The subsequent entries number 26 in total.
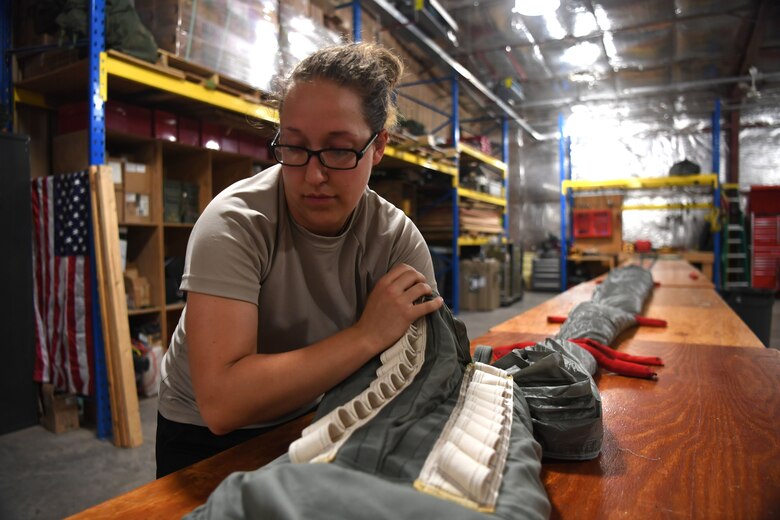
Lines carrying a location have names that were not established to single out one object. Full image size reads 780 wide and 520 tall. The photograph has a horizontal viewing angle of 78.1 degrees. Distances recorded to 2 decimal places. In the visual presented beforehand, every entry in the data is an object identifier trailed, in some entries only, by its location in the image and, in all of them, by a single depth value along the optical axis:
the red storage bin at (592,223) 8.91
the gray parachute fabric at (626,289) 2.19
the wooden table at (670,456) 0.71
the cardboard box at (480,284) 7.46
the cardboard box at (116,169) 3.25
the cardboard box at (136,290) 3.44
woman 0.84
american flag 2.79
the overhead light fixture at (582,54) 8.10
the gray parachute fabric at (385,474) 0.54
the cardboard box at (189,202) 3.83
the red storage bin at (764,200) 9.26
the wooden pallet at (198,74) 2.79
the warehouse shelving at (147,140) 2.55
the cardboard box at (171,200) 3.68
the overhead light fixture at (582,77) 8.32
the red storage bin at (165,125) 3.41
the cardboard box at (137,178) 3.33
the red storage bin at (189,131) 3.60
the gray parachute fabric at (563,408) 0.85
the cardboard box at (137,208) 3.35
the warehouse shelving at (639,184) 8.01
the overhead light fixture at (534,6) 5.48
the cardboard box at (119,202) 3.27
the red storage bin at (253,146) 4.17
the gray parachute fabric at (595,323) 1.55
